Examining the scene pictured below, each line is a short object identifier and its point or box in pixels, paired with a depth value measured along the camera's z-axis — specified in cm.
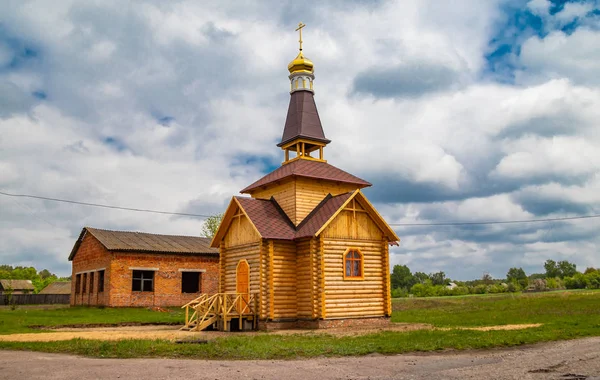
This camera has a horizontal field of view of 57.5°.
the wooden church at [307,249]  2216
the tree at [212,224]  6202
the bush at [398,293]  8851
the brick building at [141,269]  3691
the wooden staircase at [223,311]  2153
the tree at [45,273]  14675
